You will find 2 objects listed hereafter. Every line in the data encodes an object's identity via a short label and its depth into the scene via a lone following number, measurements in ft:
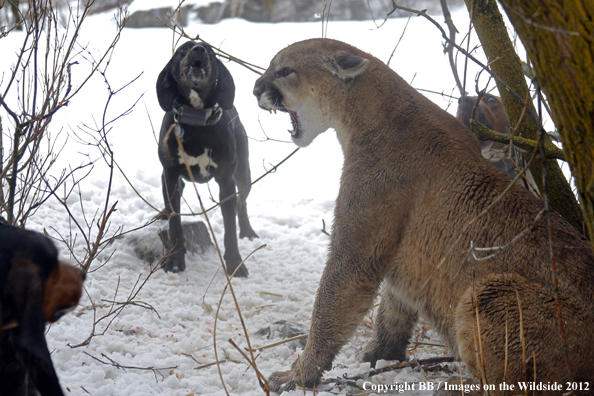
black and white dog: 15.56
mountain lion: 7.50
